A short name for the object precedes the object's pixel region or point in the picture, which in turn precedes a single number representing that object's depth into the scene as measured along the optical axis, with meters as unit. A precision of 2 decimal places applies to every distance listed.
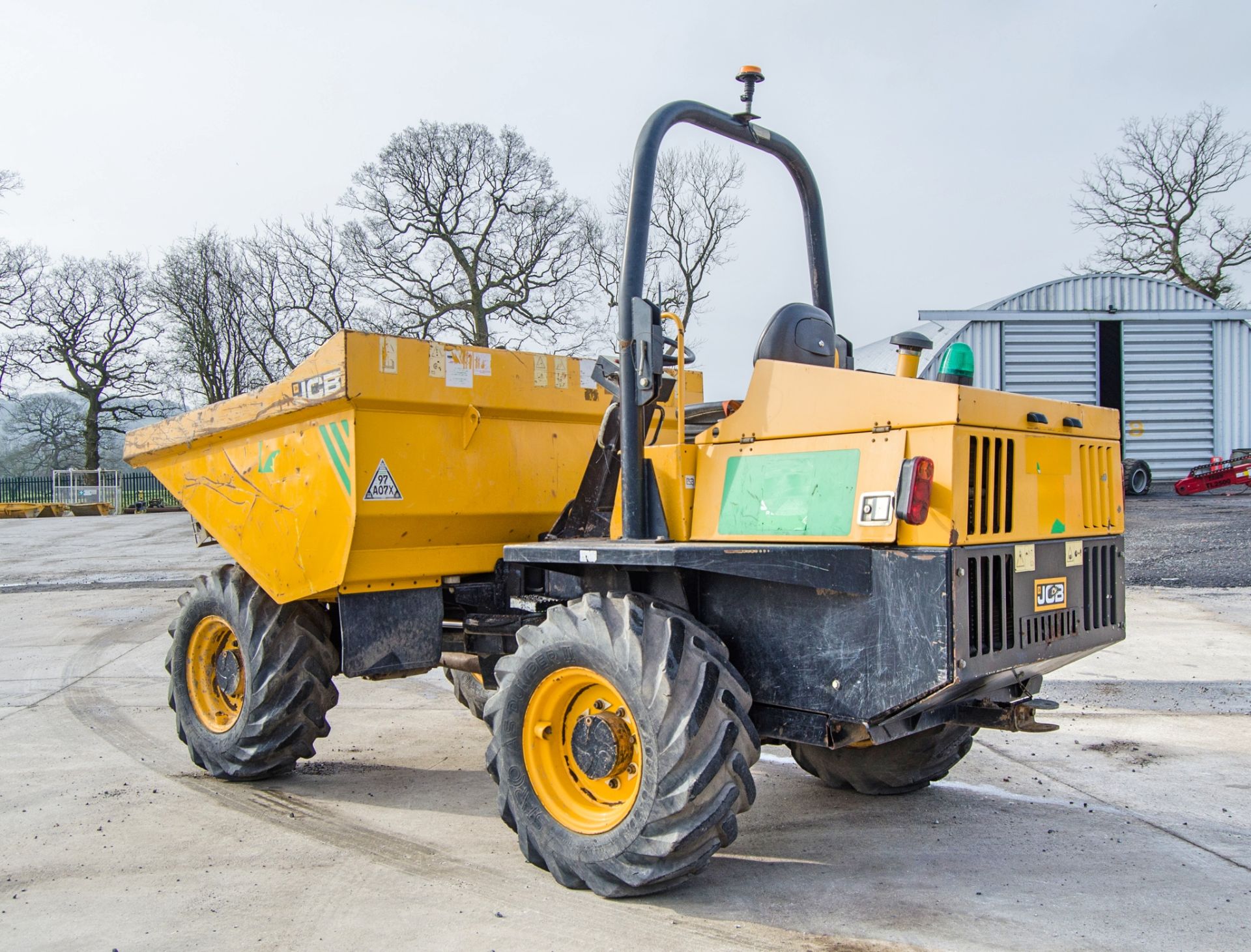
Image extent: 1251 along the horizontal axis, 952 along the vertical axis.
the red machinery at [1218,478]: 22.30
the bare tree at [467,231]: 27.17
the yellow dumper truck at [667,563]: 3.47
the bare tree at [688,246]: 24.16
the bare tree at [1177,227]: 34.25
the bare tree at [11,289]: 37.19
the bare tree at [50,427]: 40.53
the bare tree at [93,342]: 37.88
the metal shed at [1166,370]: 23.36
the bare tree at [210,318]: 32.56
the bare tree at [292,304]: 28.14
